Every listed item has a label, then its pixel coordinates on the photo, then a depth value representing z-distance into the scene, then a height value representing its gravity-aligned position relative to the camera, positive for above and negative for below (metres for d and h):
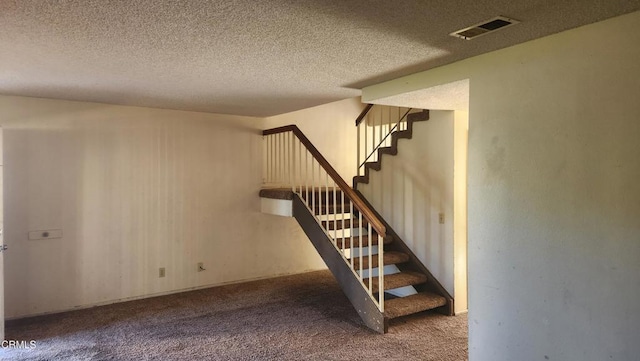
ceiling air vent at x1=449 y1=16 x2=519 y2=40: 1.79 +0.69
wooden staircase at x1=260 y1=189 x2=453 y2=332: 3.65 -1.04
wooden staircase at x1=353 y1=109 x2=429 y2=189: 4.06 +0.31
